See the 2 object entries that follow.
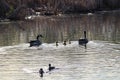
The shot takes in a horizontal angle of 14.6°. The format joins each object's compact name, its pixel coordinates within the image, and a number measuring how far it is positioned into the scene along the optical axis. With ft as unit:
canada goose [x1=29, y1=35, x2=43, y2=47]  153.07
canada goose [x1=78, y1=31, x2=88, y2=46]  151.64
